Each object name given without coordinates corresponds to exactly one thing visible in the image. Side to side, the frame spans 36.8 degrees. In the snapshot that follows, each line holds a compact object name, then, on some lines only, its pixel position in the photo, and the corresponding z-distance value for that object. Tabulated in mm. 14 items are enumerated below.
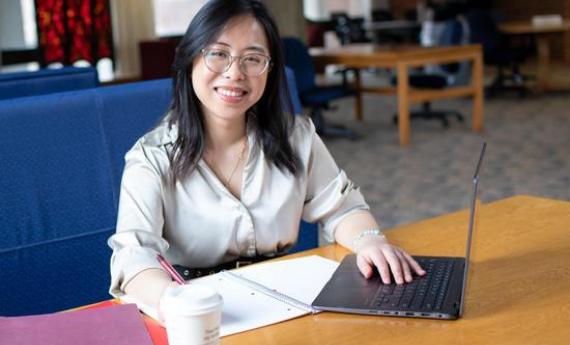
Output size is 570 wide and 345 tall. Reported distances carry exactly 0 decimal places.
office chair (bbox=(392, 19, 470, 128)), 7742
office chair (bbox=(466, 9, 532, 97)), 9414
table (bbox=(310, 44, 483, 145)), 6934
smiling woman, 1728
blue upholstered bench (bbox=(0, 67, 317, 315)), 2250
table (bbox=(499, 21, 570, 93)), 9141
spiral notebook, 1364
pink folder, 1229
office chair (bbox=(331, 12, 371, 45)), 12484
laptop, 1355
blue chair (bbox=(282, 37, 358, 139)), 6910
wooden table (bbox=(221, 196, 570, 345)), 1274
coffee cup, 1034
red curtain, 8086
